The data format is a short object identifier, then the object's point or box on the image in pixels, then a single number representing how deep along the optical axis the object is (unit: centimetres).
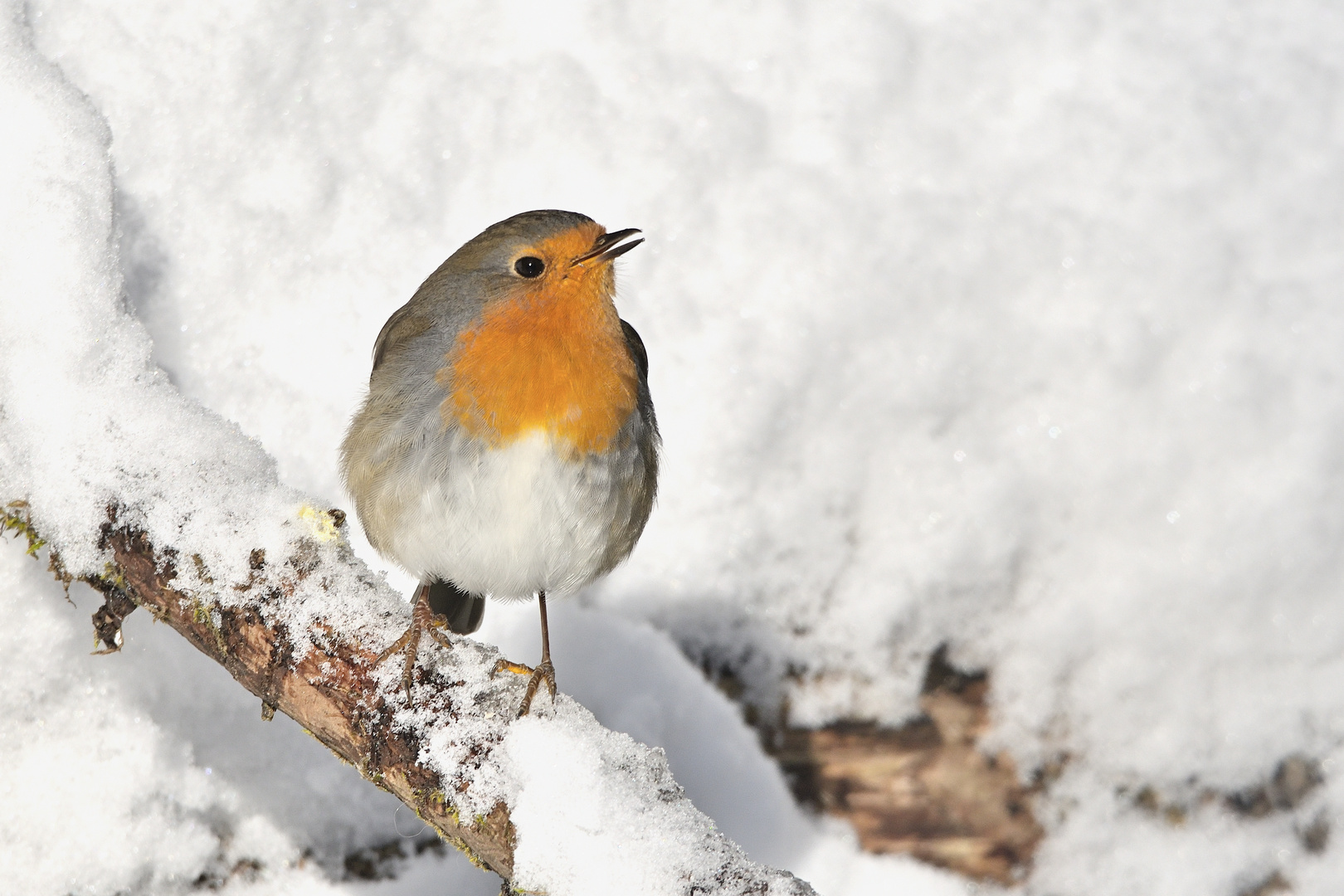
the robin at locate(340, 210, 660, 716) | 512
